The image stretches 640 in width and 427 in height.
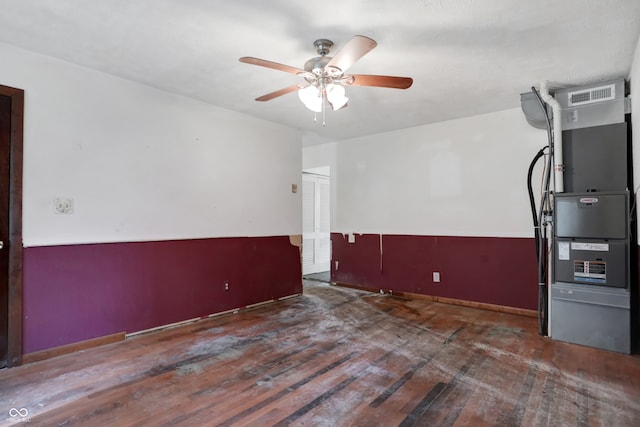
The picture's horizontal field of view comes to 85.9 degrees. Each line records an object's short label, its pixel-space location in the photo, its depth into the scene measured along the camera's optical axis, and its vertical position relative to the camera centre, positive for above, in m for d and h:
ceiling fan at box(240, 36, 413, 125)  2.42 +1.07
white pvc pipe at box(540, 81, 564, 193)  3.44 +0.80
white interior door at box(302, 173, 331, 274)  6.93 -0.09
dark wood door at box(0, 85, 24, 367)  2.69 -0.03
